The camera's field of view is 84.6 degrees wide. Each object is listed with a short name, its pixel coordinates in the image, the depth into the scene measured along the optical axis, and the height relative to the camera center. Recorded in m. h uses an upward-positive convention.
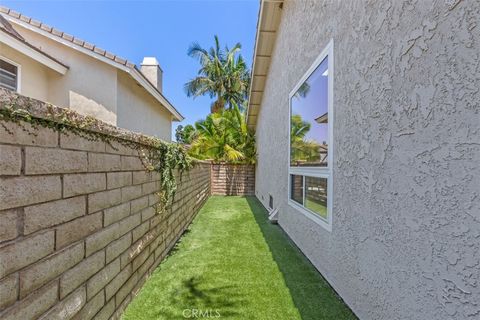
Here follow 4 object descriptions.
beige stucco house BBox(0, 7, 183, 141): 7.88 +2.77
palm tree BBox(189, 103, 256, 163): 15.23 +1.44
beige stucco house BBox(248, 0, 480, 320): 1.58 +0.06
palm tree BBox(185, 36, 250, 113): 25.91 +8.78
